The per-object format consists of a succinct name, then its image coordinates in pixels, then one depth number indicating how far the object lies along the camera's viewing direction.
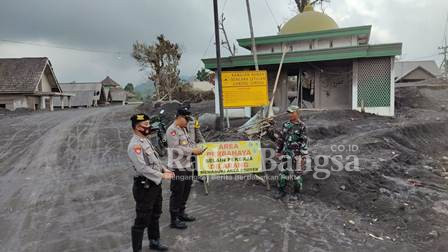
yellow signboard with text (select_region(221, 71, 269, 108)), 11.12
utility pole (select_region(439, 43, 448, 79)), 45.50
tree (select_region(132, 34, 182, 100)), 30.48
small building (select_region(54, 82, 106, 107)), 51.25
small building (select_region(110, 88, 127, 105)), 63.47
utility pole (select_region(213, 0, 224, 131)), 11.38
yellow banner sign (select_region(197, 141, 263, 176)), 6.55
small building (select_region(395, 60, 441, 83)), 45.84
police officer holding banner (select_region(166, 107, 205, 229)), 4.82
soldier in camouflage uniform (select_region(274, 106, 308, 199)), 6.09
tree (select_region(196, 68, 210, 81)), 68.28
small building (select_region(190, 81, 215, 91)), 47.20
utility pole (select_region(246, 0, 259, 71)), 14.29
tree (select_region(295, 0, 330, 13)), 28.98
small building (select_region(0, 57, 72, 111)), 30.39
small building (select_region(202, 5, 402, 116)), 14.96
